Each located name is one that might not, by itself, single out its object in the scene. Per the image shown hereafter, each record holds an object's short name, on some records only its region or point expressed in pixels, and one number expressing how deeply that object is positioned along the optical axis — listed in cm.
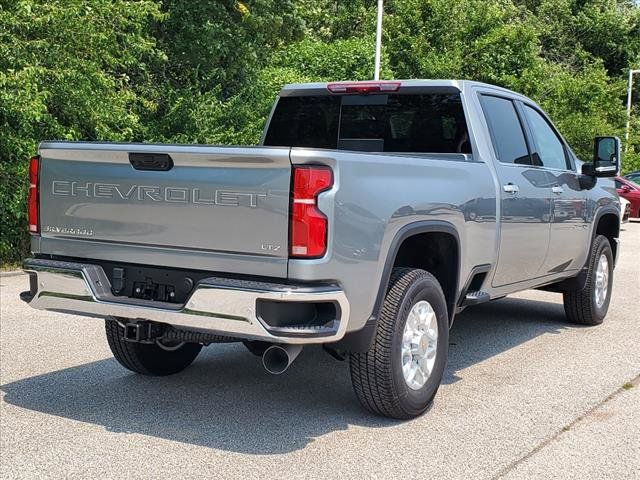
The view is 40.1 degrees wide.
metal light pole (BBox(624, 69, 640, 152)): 3338
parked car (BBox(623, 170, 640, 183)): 2720
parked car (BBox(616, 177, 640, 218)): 2488
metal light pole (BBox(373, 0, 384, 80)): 1978
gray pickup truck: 418
